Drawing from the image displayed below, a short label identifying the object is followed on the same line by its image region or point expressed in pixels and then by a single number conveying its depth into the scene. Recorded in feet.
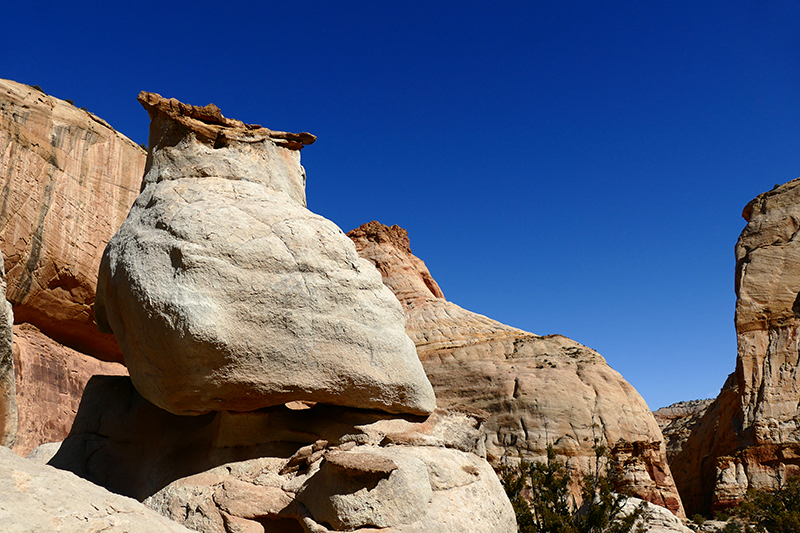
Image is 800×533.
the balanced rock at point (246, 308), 18.35
